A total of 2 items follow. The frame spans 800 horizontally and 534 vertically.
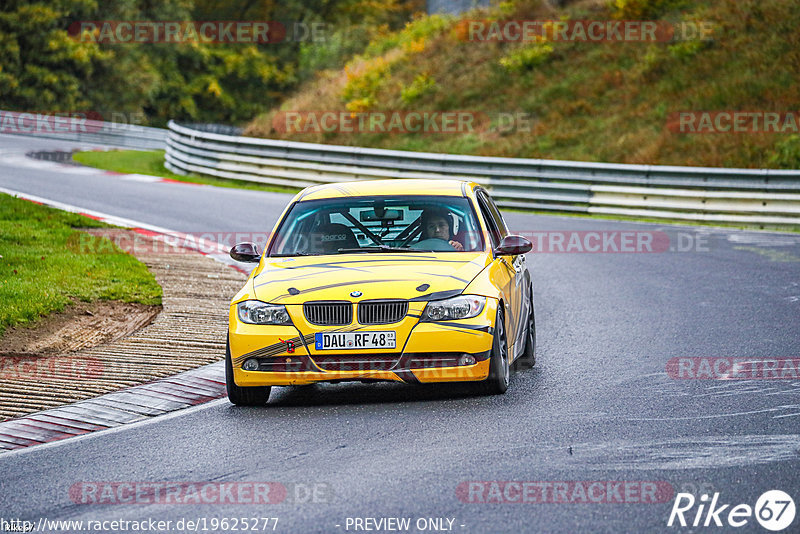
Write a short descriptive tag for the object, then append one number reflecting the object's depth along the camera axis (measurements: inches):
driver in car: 756.6
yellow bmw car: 659.4
